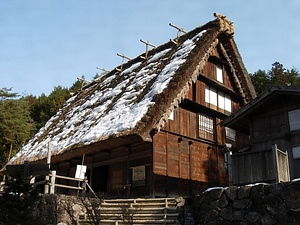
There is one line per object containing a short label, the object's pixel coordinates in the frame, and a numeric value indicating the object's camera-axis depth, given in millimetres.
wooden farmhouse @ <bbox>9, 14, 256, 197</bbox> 15172
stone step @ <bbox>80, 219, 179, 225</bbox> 9799
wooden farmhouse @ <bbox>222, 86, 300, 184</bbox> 10883
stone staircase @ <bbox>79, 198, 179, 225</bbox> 10062
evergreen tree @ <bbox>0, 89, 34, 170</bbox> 32250
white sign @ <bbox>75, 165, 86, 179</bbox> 14249
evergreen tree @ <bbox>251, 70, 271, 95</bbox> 35188
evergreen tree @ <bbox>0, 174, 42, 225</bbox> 6609
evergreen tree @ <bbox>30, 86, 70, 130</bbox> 42875
